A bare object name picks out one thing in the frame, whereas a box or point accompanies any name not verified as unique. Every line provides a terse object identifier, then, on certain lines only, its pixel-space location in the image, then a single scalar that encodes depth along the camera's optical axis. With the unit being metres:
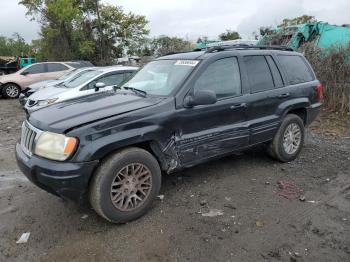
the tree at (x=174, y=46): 17.38
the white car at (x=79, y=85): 9.06
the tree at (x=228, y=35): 29.38
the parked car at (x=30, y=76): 15.61
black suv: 3.60
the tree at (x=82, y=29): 26.91
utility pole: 27.10
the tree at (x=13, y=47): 52.72
